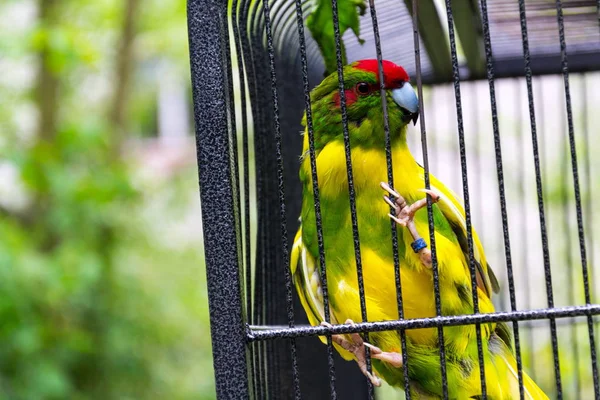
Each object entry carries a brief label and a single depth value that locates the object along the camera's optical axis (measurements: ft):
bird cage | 3.65
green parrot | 3.85
